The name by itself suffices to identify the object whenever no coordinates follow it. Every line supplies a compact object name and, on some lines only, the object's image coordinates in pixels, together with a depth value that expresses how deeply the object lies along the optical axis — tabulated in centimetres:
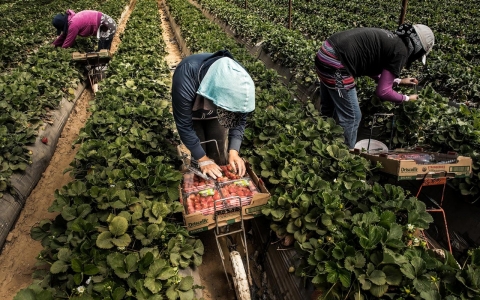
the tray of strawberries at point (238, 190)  291
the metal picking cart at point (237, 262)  270
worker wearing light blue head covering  245
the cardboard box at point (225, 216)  269
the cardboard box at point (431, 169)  300
